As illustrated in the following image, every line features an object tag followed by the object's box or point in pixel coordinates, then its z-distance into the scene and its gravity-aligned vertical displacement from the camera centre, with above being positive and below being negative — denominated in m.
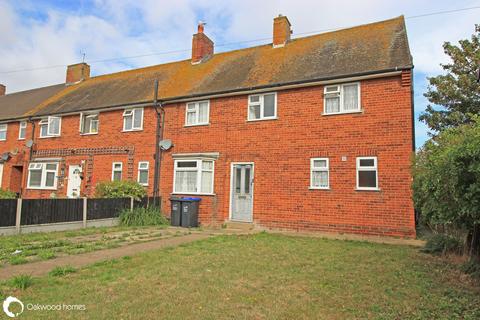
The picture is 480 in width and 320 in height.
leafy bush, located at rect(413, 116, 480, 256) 5.01 +0.25
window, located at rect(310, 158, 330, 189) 12.23 +0.69
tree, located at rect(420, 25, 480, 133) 15.46 +4.89
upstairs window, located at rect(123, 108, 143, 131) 16.84 +3.27
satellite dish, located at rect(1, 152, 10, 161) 20.86 +1.55
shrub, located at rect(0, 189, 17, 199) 12.89 -0.45
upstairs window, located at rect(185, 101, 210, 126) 15.22 +3.33
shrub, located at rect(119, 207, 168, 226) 13.59 -1.22
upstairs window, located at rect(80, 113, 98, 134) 18.33 +3.26
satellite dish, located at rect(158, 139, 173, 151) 15.52 +1.93
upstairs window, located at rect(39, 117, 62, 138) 19.31 +3.19
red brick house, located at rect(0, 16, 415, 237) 11.51 +2.27
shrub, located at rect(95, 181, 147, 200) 14.52 -0.16
